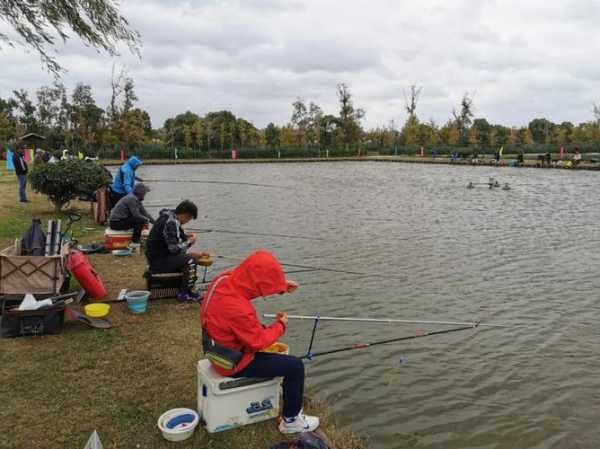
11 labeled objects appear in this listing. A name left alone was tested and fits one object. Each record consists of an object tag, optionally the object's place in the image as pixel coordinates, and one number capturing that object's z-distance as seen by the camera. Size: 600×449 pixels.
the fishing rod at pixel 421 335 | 5.63
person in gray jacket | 8.30
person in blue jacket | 10.04
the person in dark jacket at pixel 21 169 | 12.80
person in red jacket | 3.15
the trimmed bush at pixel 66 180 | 11.30
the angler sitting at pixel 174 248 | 5.70
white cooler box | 3.36
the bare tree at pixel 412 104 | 74.50
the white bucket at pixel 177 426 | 3.33
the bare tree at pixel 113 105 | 54.72
